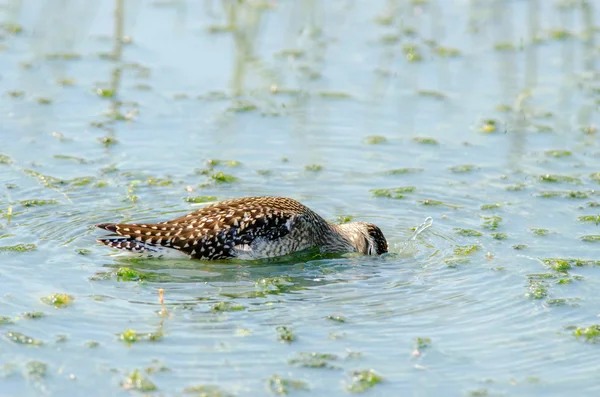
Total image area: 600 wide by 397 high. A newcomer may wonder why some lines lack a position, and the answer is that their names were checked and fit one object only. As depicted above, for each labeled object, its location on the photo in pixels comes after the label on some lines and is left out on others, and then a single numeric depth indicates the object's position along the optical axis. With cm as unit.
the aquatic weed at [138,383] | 861
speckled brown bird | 1148
